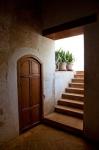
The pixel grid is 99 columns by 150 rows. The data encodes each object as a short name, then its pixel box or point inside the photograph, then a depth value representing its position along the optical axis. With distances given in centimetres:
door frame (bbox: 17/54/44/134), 312
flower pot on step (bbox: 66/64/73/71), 537
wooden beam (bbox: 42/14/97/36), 283
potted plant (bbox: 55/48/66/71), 505
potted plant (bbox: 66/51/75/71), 527
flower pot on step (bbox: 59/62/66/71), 505
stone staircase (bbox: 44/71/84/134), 342
